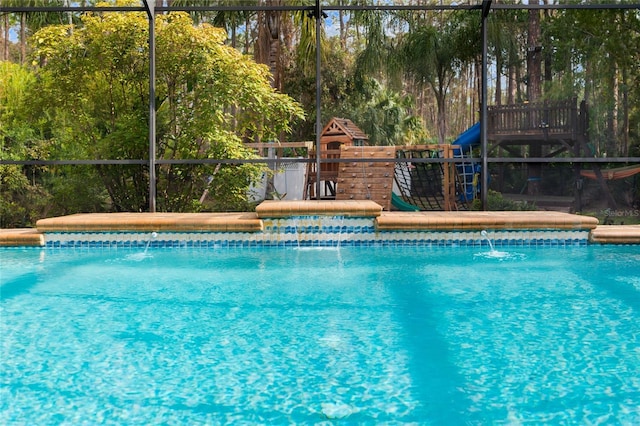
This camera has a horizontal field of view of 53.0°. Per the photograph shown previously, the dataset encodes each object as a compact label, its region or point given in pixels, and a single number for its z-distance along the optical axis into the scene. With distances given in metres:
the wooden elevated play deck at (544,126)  9.34
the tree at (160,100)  7.69
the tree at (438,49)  12.31
